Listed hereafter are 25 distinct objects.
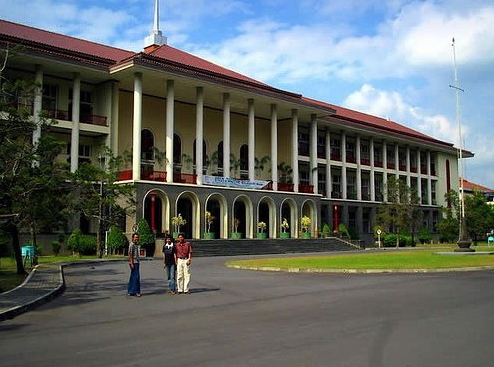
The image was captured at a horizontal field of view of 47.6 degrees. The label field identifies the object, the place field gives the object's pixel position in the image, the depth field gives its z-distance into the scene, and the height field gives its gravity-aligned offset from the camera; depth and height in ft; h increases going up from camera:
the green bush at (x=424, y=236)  202.69 -1.85
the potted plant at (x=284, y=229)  148.60 +0.68
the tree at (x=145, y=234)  114.21 -0.42
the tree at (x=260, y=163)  162.22 +20.17
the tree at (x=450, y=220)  204.64 +3.97
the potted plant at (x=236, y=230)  137.90 +0.42
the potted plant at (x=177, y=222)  122.93 +2.16
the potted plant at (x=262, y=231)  143.43 +0.01
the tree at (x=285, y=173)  168.96 +17.68
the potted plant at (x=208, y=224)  132.46 +1.73
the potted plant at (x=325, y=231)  160.47 +0.09
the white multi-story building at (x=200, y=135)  124.57 +26.67
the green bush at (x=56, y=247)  111.34 -2.92
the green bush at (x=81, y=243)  108.58 -2.12
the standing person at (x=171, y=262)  48.24 -2.64
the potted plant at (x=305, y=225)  154.51 +1.77
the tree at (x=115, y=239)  113.09 -1.40
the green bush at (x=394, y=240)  182.90 -2.95
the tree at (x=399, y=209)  184.85 +7.47
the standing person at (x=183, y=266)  48.19 -2.96
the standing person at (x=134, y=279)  46.03 -3.85
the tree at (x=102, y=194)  103.09 +7.48
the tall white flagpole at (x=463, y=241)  109.60 -2.01
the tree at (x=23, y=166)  49.06 +6.46
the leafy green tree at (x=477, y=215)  207.92 +5.82
